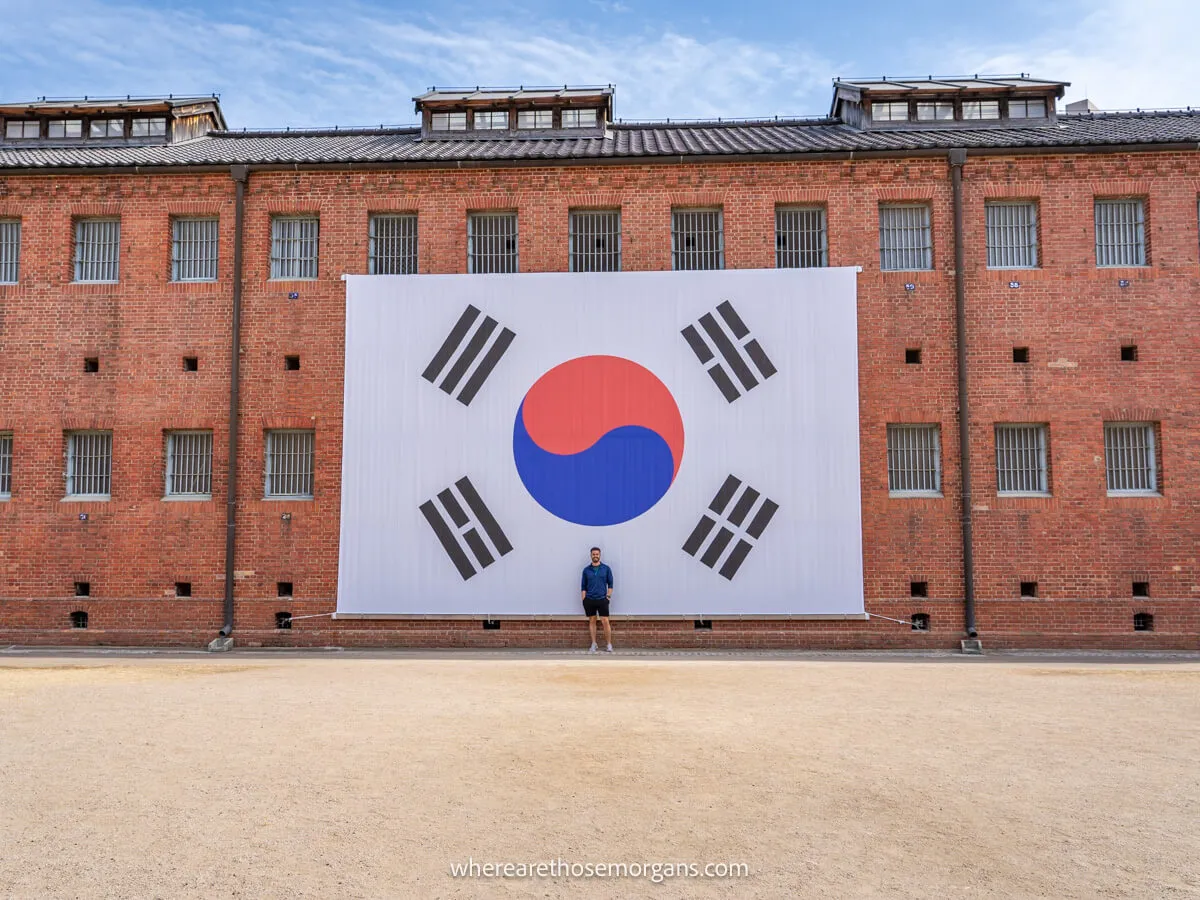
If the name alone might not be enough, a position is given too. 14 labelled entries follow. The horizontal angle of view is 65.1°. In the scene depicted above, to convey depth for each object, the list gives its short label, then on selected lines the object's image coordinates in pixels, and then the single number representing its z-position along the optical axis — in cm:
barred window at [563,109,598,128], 2038
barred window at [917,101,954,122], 1970
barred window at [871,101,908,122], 1972
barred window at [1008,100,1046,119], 1966
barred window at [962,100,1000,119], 1977
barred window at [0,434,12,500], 1731
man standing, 1562
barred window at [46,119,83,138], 2066
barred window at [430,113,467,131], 2044
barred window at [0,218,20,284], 1777
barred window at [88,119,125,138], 2048
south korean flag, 1616
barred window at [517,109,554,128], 2031
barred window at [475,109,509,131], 2039
